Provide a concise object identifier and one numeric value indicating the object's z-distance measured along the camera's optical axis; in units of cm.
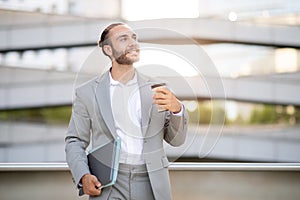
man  393
